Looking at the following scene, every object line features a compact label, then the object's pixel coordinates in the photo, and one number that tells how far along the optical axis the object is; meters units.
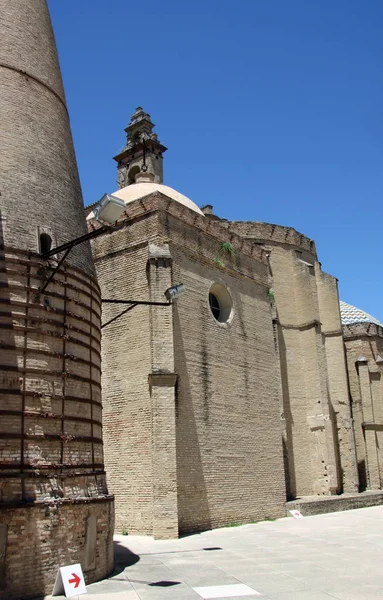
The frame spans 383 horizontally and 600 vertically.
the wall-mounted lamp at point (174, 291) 13.21
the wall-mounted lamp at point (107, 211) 8.62
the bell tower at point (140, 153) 30.98
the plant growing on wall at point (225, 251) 19.47
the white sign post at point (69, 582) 8.08
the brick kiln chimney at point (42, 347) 8.44
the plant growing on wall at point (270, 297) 21.94
